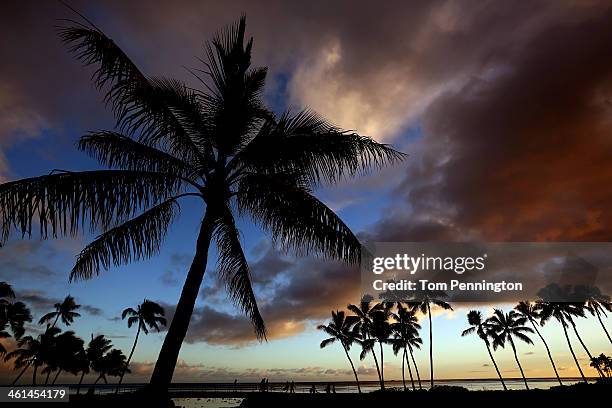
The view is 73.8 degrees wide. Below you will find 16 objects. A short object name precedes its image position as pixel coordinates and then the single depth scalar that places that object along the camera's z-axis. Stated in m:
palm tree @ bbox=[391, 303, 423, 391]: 51.25
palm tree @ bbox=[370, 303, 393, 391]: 51.47
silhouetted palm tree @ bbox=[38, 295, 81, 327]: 50.53
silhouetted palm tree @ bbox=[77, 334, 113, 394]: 58.50
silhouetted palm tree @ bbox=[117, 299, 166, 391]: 54.50
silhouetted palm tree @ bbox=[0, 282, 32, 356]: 36.12
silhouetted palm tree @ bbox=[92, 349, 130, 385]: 61.33
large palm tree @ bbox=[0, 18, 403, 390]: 6.67
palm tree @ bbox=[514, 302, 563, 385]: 52.22
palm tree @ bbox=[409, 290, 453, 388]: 48.31
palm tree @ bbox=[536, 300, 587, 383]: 48.28
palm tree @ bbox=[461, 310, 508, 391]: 53.94
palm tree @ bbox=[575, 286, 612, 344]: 47.38
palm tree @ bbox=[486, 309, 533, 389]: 53.41
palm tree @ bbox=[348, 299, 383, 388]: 51.81
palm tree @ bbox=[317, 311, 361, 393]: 52.56
